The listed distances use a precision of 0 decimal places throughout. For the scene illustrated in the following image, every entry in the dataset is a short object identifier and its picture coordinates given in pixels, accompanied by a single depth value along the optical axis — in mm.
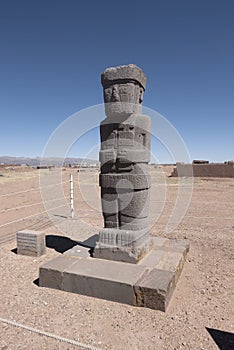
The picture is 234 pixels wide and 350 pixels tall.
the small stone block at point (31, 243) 5656
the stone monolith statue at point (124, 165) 4516
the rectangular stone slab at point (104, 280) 3710
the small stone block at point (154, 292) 3504
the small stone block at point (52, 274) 4121
